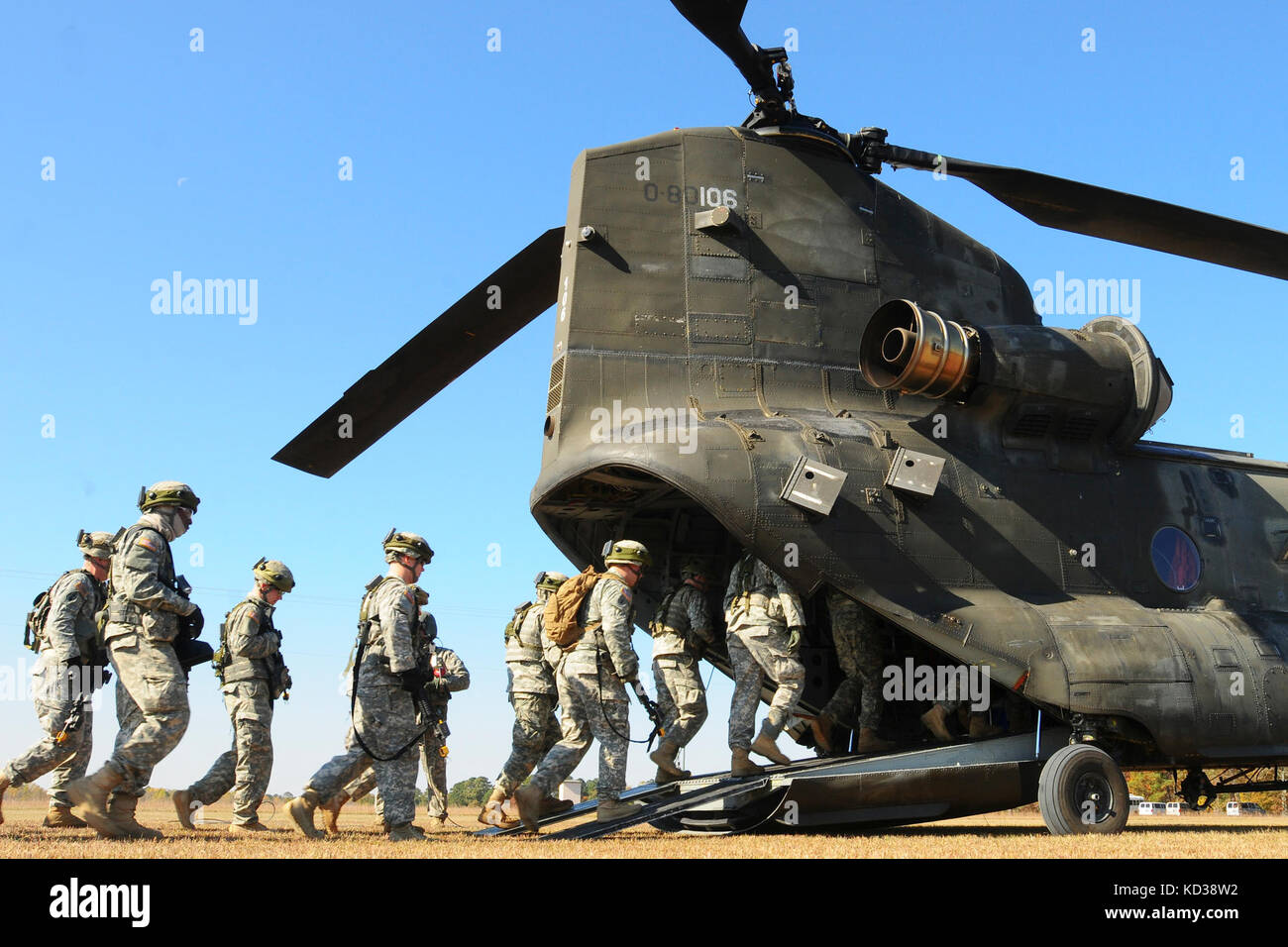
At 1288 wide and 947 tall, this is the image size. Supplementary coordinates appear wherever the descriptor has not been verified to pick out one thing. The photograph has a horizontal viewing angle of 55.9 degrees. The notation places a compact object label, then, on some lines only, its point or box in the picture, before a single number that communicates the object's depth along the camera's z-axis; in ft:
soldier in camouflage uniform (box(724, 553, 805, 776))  30.58
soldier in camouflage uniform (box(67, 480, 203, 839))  24.99
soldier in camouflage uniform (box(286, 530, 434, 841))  26.61
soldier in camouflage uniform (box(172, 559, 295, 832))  33.76
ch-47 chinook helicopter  30.35
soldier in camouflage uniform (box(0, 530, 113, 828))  29.91
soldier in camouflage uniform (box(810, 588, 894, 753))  33.27
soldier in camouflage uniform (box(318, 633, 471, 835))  34.22
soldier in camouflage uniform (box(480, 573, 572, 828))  34.53
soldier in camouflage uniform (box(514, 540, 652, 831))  28.27
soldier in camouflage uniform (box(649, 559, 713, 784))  31.27
